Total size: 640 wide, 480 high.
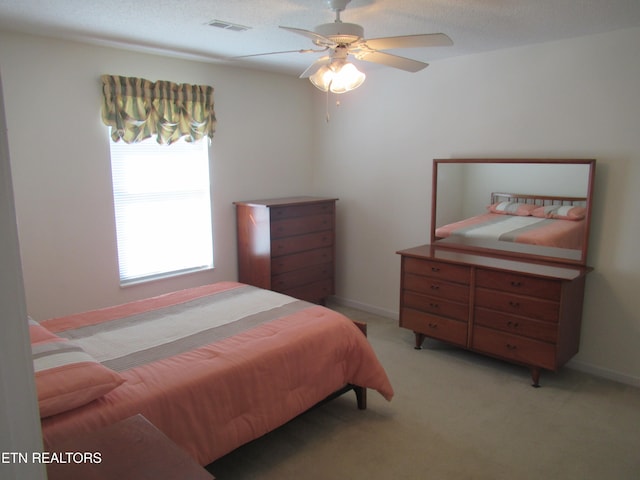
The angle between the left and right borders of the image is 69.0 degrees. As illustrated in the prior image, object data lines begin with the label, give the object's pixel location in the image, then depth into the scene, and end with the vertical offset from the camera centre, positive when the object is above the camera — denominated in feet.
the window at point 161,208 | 12.23 -1.16
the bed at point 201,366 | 6.10 -3.05
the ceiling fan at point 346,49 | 7.37 +1.96
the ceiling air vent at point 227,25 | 9.39 +2.87
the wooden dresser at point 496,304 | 10.21 -3.28
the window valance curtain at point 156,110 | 11.44 +1.47
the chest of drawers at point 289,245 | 13.98 -2.45
